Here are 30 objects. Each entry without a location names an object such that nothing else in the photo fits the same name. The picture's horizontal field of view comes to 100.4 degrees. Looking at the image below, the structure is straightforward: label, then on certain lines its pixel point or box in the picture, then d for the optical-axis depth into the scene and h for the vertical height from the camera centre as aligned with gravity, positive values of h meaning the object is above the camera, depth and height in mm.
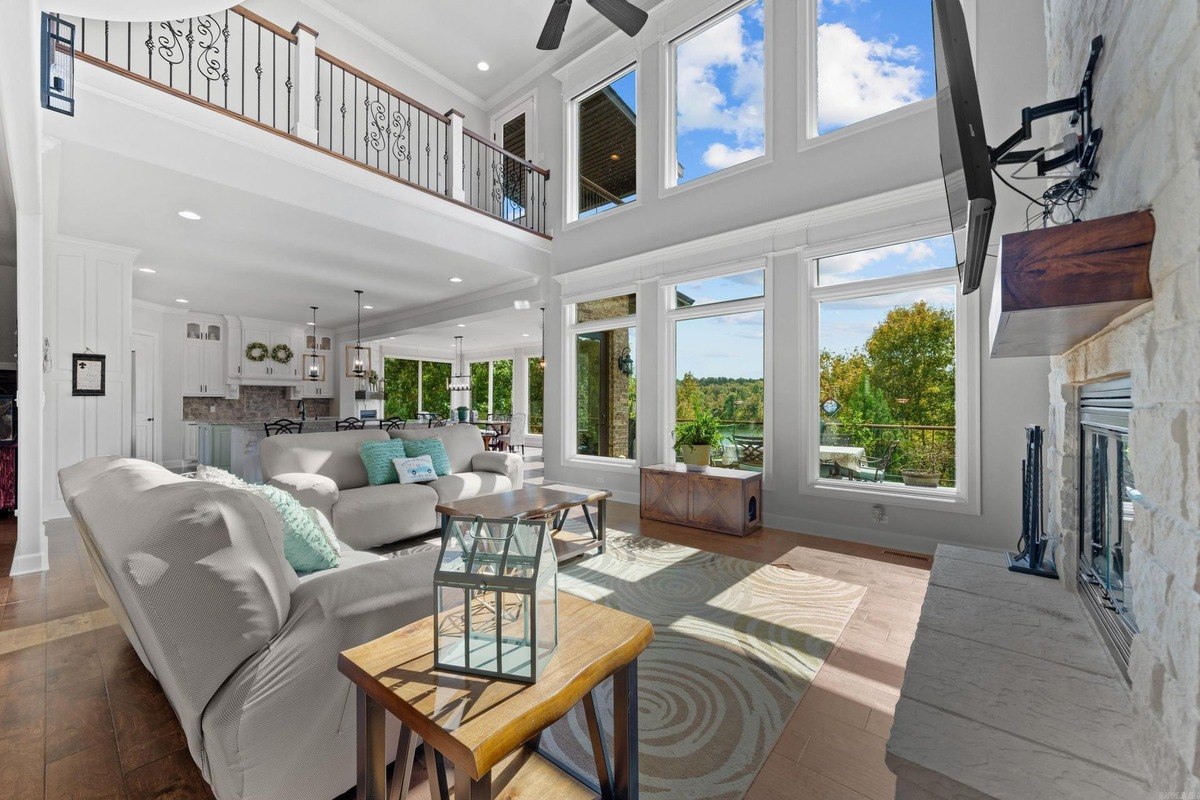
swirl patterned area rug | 1642 -1182
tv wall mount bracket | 1391 +758
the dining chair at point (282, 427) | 6883 -428
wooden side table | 808 -537
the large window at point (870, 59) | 3969 +2829
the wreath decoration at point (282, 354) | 9609 +818
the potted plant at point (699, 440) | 4641 -397
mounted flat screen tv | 1176 +679
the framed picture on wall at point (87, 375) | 4906 +204
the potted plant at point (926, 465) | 3928 -534
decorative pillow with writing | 4352 -649
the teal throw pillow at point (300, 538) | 1957 -569
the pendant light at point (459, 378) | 13461 +509
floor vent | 3660 -1180
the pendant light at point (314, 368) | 7806 +443
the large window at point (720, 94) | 4895 +3133
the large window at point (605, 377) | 5922 +247
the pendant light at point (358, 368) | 7893 +459
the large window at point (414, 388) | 12234 +226
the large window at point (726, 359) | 4875 +396
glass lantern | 961 -407
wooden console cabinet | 4289 -915
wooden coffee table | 3359 -762
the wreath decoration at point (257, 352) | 9234 +820
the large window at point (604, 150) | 6176 +3204
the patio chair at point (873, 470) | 4168 -613
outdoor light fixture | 5922 +405
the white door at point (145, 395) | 7441 +13
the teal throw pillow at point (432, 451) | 4613 -510
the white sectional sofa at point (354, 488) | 3658 -762
